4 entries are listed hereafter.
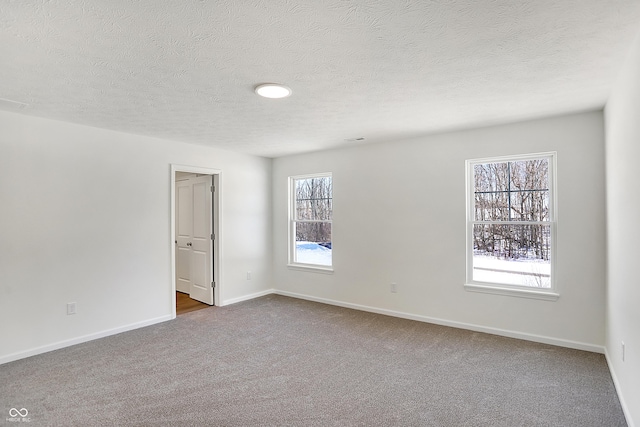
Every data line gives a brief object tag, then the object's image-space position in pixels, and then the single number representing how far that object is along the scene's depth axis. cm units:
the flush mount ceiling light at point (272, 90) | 260
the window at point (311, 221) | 540
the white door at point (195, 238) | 523
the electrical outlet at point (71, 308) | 359
